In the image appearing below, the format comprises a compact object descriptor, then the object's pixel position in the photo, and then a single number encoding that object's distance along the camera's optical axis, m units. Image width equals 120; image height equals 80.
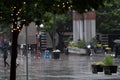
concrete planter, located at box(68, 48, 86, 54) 64.69
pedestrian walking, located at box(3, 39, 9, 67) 35.96
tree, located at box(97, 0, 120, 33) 72.41
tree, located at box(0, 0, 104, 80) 13.73
